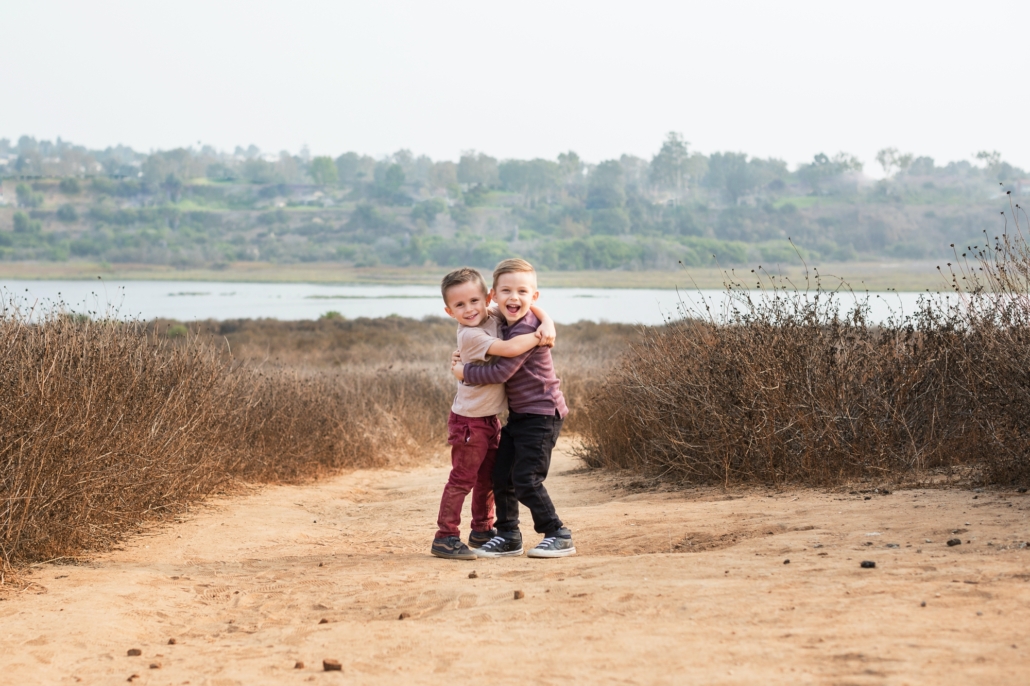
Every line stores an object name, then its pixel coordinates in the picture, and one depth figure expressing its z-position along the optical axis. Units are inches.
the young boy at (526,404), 232.8
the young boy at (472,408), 232.4
